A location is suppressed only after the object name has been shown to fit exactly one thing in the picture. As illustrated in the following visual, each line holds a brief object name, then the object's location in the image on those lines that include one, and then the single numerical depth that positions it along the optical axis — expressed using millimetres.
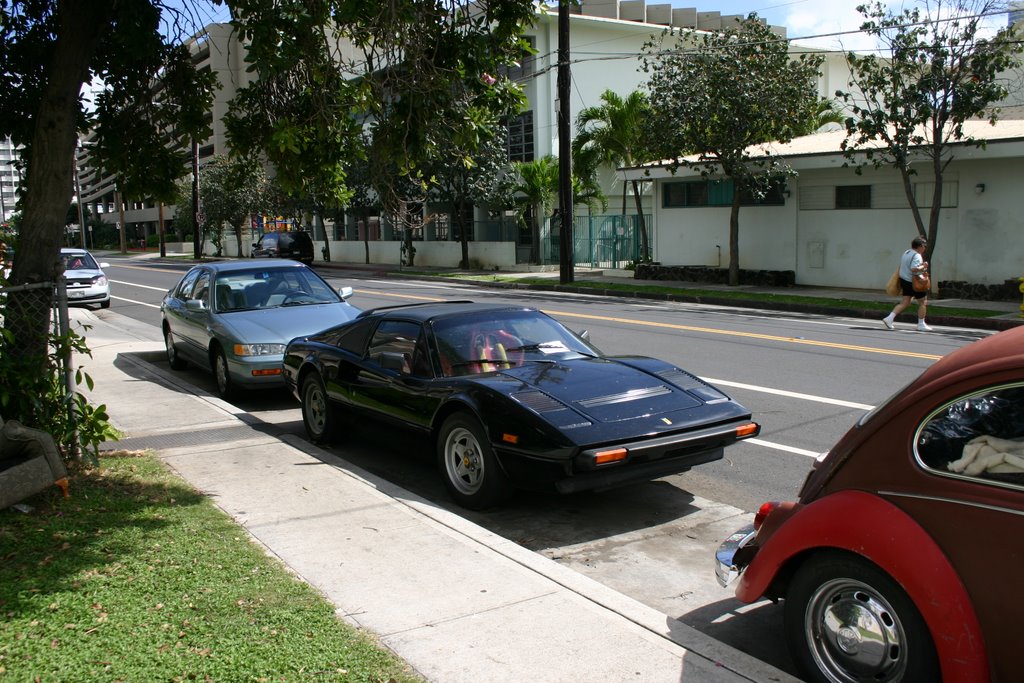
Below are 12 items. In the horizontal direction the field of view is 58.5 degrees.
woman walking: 15930
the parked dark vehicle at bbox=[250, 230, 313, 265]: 44469
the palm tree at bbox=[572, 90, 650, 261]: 30438
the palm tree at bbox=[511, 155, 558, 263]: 33719
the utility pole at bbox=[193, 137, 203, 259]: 51688
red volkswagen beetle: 3221
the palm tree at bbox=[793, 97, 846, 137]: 33719
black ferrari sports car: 5867
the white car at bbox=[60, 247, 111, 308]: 23234
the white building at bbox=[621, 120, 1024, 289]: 20500
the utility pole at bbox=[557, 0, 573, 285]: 25250
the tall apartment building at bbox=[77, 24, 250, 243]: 91062
